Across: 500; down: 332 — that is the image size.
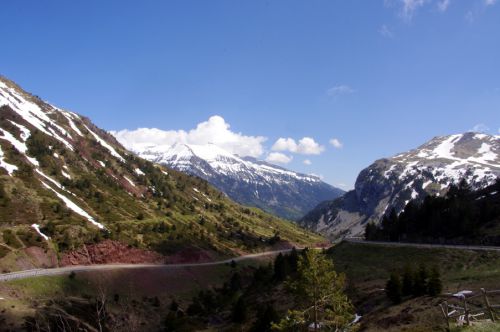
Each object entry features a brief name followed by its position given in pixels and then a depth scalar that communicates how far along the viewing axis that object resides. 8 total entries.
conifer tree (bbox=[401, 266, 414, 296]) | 56.54
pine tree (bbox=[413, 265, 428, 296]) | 55.47
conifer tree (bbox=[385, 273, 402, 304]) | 55.75
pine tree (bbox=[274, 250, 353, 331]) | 39.84
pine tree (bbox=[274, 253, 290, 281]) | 99.06
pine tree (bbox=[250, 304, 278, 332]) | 59.22
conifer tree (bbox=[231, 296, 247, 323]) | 74.06
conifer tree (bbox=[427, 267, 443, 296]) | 52.56
